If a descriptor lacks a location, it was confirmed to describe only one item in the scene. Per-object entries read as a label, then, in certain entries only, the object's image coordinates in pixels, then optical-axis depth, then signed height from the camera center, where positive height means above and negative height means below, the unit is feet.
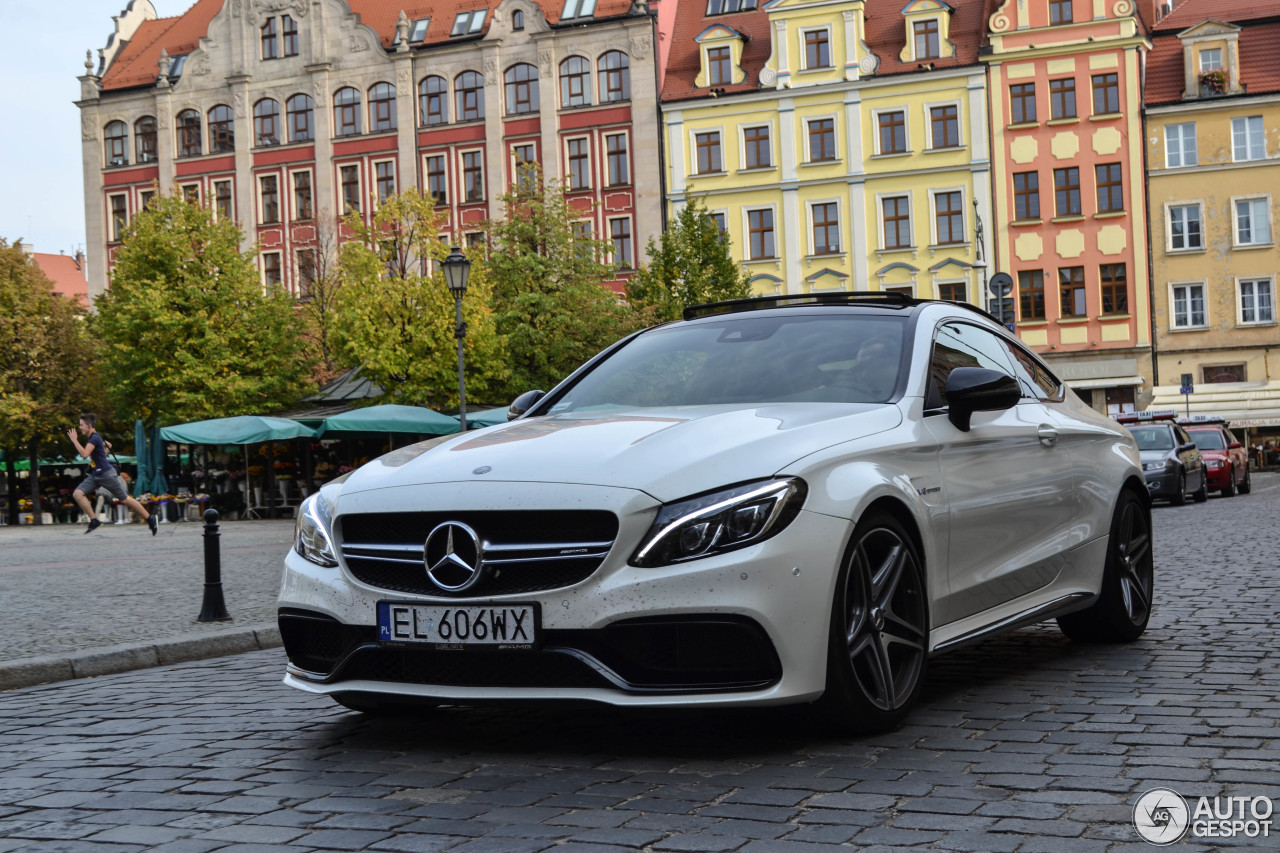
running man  83.20 -0.31
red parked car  94.89 -3.37
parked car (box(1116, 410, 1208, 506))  82.69 -3.05
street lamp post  77.66 +9.12
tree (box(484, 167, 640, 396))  135.13 +13.53
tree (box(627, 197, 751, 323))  147.84 +16.88
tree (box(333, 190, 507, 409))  128.47 +10.15
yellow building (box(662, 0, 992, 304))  163.84 +31.42
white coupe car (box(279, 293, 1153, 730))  14.80 -1.11
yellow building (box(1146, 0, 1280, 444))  159.33 +20.10
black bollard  31.89 -2.78
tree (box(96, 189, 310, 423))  137.18 +12.64
